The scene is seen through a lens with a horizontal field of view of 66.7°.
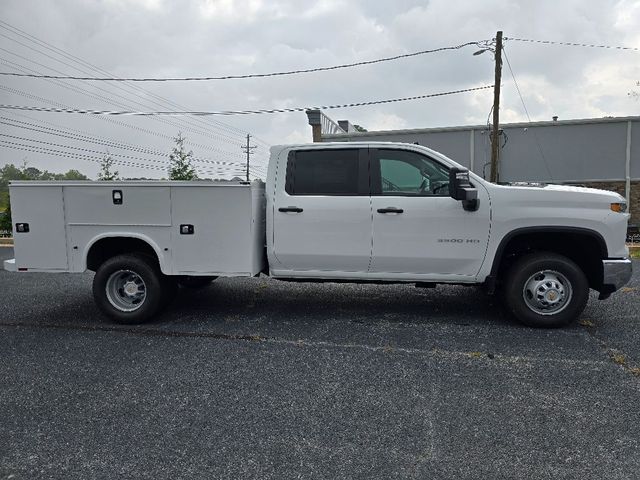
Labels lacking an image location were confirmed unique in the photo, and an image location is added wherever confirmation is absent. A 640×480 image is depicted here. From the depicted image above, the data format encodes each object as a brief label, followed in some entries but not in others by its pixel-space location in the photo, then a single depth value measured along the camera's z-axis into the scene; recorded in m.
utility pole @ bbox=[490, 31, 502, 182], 17.91
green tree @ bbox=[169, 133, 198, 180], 31.80
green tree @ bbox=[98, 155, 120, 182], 37.93
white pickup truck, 5.18
